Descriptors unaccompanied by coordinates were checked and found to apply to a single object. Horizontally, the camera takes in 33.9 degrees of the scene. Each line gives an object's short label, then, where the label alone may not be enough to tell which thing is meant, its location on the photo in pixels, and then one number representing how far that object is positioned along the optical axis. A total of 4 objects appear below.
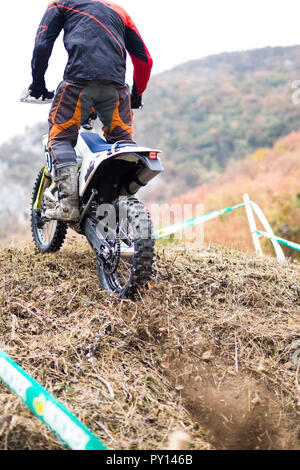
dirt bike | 3.36
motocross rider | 3.70
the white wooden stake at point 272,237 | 6.05
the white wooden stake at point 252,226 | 6.55
